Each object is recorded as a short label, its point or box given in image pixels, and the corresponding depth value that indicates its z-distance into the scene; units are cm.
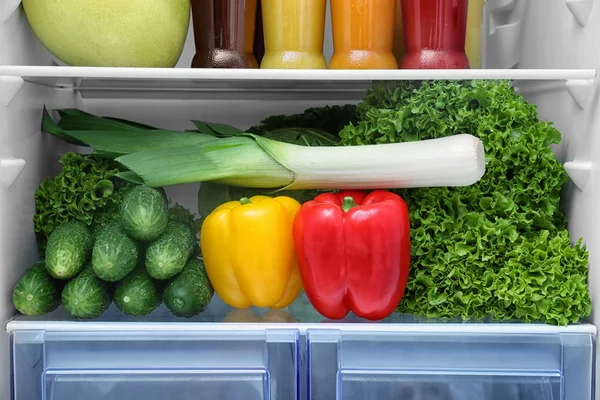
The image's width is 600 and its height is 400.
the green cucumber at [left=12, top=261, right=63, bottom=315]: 135
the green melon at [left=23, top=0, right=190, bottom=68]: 139
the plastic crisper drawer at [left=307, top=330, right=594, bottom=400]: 129
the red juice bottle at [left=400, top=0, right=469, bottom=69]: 144
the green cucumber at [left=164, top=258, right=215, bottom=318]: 134
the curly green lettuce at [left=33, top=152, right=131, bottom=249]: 145
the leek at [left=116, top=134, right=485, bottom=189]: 137
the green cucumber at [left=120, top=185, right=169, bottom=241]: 132
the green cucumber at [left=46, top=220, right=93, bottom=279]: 134
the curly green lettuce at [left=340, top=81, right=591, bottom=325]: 133
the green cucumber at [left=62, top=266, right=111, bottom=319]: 133
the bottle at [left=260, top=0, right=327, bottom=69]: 146
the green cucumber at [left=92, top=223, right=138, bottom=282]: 131
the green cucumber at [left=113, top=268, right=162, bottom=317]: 134
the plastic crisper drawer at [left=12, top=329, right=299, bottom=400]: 129
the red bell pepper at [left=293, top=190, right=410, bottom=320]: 132
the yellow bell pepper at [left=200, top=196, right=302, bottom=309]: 136
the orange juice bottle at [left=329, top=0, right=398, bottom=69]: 145
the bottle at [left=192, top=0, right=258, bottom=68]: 149
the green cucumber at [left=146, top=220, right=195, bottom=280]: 133
